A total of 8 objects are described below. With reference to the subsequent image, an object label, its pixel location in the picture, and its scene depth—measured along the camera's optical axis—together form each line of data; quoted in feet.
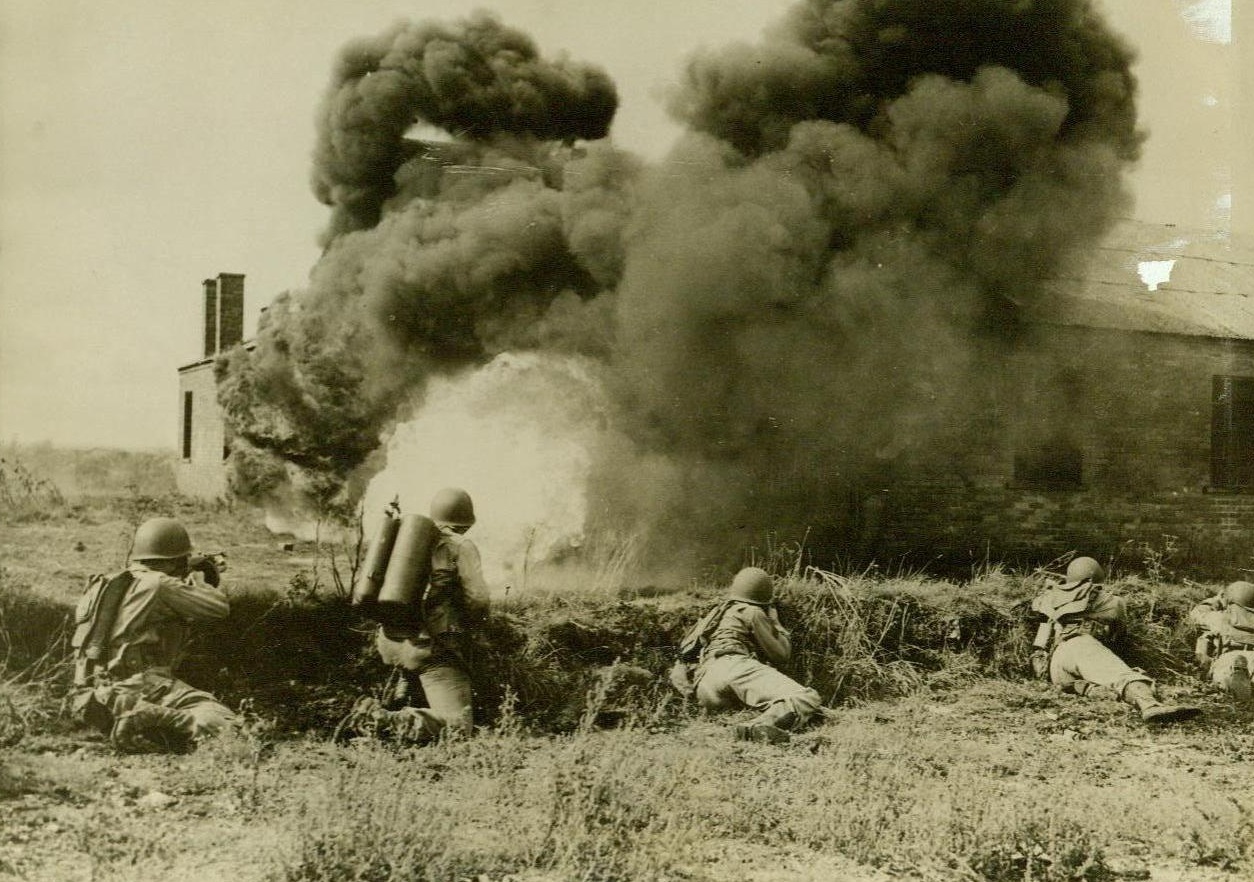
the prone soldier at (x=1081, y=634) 28.04
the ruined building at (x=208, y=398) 67.05
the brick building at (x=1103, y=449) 44.62
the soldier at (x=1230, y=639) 28.58
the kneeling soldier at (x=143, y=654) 18.94
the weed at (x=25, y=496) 38.37
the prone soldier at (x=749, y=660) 22.80
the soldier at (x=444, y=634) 21.21
